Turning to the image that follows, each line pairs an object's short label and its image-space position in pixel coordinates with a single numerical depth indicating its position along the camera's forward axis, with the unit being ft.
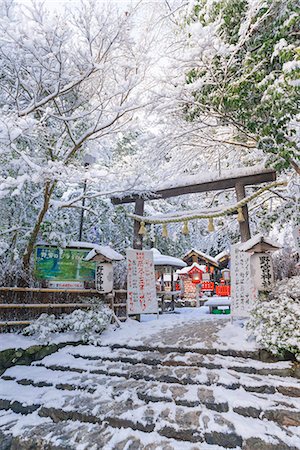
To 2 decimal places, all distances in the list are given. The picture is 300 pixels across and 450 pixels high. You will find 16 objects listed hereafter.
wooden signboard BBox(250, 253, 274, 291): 22.67
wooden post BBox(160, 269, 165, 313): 46.14
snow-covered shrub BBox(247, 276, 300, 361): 16.28
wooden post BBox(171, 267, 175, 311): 48.70
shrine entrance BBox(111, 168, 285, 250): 26.32
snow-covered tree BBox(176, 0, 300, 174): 16.86
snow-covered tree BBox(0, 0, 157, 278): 16.92
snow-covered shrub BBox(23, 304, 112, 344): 21.99
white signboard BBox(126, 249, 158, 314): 29.60
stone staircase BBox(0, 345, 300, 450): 11.43
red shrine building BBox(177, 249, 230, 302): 57.98
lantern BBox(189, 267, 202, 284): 58.03
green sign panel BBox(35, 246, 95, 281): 25.58
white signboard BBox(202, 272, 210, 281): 57.78
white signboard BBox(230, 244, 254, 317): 24.22
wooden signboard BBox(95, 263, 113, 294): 26.53
